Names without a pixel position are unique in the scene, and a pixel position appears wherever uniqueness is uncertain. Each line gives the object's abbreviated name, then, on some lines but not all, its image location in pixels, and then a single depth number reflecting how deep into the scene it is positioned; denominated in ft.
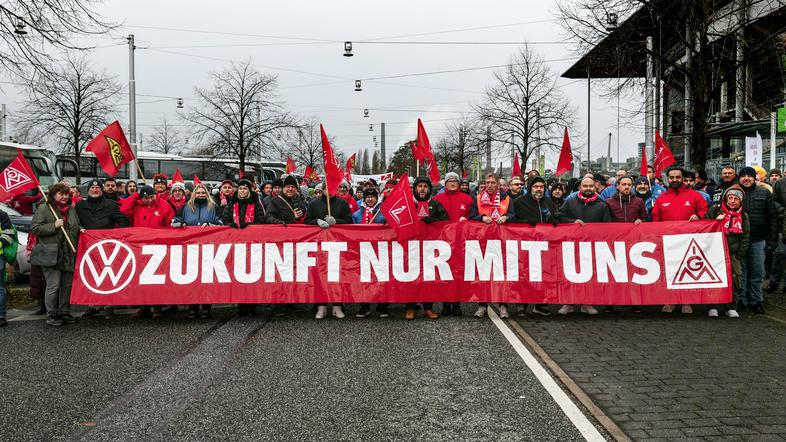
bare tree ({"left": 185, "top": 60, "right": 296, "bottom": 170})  125.90
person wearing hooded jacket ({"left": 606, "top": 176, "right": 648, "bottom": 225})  30.48
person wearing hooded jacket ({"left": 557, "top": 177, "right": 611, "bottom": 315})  30.09
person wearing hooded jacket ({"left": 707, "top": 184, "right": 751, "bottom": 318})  28.89
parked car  40.19
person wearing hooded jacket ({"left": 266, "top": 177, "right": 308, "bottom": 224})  31.89
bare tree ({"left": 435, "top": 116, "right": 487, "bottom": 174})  165.62
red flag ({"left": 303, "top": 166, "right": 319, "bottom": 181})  101.07
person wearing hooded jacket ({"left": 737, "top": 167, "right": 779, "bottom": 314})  29.76
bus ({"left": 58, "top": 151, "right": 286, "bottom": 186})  132.98
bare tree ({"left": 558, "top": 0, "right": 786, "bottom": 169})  53.83
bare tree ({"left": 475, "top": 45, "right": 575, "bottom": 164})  130.93
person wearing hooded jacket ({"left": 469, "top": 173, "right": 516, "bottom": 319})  30.68
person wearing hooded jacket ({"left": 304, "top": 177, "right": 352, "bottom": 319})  31.24
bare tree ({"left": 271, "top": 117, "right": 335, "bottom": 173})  204.03
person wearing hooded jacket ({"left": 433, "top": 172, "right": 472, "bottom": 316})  31.70
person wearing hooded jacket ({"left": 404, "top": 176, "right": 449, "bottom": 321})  29.55
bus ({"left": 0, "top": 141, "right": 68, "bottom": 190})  80.53
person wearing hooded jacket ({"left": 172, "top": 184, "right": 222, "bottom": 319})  31.19
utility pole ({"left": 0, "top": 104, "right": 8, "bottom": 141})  151.94
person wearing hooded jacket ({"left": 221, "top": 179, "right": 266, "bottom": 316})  30.12
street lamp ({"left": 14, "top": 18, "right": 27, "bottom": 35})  35.45
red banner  28.71
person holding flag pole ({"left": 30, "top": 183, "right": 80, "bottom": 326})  28.25
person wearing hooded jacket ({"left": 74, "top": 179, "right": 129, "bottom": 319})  30.32
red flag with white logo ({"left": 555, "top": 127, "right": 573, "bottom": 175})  48.70
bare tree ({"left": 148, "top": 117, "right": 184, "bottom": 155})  241.35
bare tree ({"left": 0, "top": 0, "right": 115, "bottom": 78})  35.19
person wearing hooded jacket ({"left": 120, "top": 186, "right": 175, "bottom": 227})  32.09
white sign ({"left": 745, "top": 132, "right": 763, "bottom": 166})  54.49
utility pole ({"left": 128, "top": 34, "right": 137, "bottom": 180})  86.43
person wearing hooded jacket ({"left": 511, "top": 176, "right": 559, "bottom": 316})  29.78
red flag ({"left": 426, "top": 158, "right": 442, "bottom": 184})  56.22
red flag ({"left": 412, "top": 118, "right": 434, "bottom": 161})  40.59
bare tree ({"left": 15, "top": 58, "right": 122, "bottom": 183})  110.83
